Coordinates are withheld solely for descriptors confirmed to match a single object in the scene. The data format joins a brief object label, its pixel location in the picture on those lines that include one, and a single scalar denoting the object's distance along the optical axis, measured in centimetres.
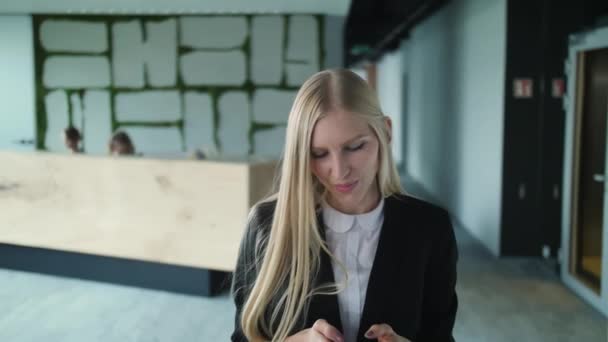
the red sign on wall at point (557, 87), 517
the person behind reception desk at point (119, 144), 553
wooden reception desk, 420
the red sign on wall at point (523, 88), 522
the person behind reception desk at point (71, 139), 575
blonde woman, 109
